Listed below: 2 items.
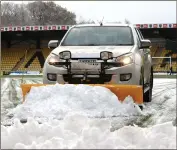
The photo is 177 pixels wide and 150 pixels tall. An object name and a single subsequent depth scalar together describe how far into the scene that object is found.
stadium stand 48.23
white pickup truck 9.38
